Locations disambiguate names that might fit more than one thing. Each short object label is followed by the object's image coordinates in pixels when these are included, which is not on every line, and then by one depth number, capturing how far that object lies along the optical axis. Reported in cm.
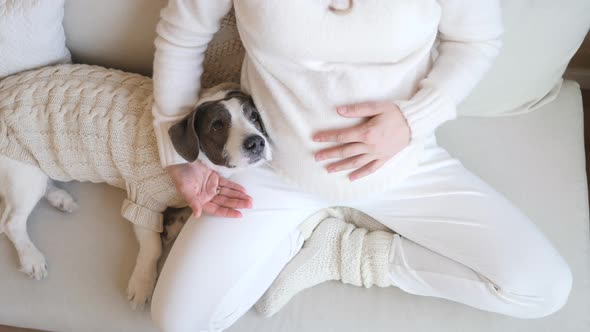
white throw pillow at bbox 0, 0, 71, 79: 119
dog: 105
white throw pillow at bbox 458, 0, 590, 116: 111
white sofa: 112
